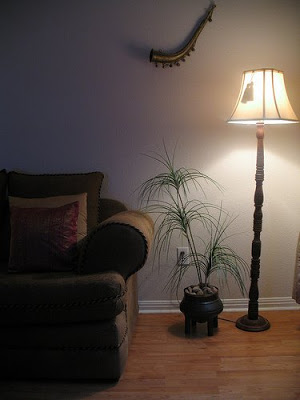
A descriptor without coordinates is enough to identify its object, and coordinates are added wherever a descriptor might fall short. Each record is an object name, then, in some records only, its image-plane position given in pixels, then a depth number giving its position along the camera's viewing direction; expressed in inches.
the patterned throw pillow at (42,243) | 76.9
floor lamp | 80.0
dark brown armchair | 65.8
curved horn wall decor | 92.0
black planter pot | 84.4
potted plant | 97.8
